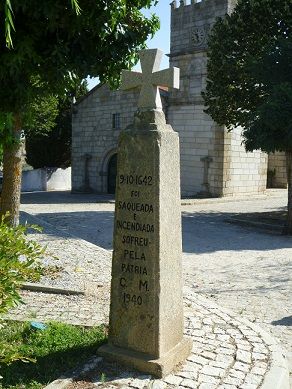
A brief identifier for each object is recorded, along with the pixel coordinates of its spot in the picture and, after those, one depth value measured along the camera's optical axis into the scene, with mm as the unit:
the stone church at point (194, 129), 22859
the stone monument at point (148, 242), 4102
